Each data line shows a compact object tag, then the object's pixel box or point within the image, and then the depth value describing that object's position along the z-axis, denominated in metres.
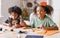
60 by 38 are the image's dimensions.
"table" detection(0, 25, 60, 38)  1.56
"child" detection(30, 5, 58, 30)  2.15
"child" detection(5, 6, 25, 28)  2.24
